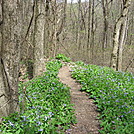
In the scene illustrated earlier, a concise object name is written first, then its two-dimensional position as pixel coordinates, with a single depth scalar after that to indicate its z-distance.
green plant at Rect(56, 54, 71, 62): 10.25
